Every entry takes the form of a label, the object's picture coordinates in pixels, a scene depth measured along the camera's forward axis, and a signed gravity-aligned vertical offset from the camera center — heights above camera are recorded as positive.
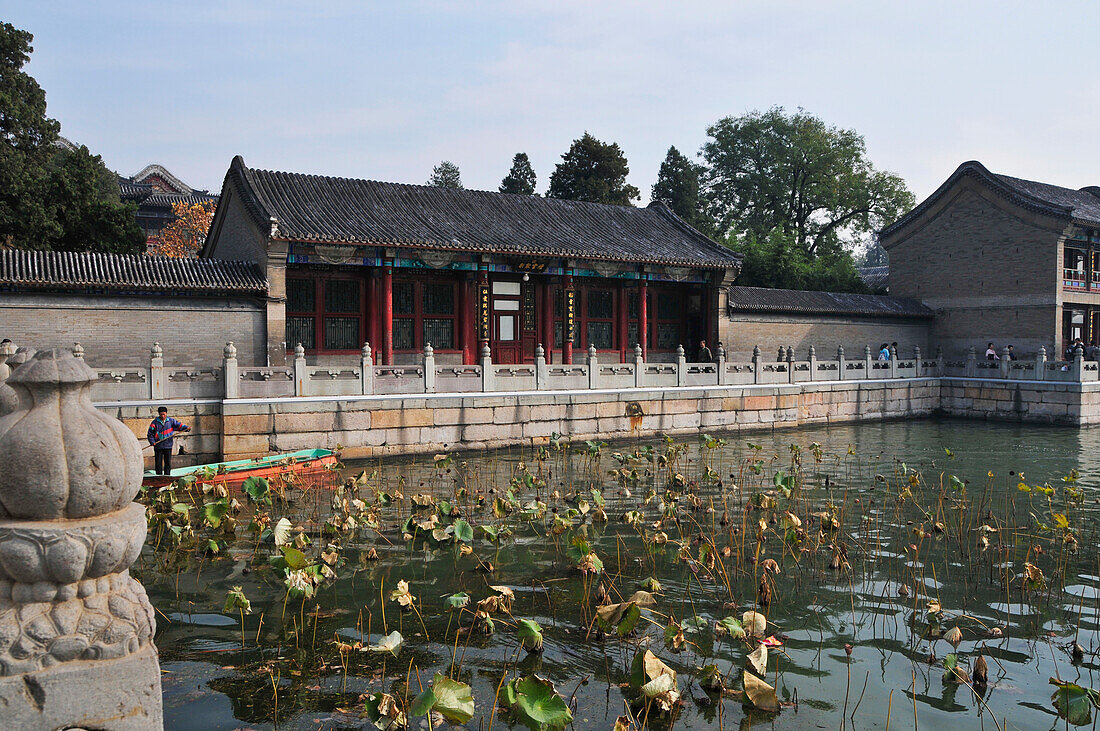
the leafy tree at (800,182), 36.81 +7.52
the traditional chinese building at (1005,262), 24.69 +2.70
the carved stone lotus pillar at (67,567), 2.98 -0.79
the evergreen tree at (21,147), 18.50 +4.68
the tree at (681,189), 38.38 +7.46
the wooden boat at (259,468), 11.07 -1.67
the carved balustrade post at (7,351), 6.45 +0.01
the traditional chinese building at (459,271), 17.27 +1.83
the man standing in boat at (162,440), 11.46 -1.22
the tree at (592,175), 35.22 +7.50
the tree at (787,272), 31.06 +2.91
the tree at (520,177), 39.91 +8.32
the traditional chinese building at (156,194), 38.94 +7.71
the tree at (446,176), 51.31 +10.96
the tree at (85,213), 19.50 +3.34
